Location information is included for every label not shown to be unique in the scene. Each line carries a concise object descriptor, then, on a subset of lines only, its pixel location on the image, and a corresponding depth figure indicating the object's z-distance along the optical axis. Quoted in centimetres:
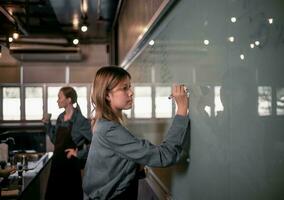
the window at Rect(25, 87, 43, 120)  665
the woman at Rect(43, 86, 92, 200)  350
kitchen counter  223
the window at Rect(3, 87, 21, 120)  657
